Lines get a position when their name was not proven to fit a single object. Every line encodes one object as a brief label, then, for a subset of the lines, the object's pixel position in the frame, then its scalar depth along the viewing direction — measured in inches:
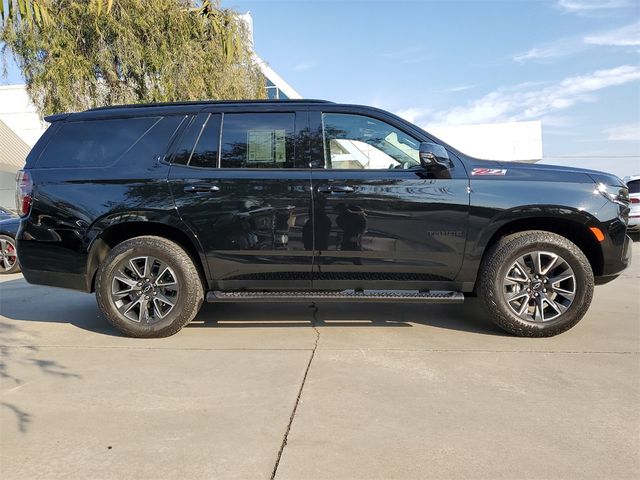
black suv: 160.7
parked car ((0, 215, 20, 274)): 318.7
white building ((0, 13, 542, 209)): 1146.7
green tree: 446.3
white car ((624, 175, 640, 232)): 429.1
